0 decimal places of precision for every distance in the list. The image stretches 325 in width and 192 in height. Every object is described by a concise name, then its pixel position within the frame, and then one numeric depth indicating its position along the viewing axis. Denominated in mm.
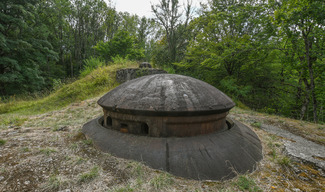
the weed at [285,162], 2512
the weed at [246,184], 1886
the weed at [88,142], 2930
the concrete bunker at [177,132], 2221
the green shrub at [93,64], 10500
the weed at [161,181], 1844
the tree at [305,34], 4180
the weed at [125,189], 1732
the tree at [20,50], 9922
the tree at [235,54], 6684
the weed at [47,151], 2585
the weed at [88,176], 1948
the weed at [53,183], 1807
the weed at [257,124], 4443
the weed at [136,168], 2066
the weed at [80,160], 2331
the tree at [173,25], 11383
